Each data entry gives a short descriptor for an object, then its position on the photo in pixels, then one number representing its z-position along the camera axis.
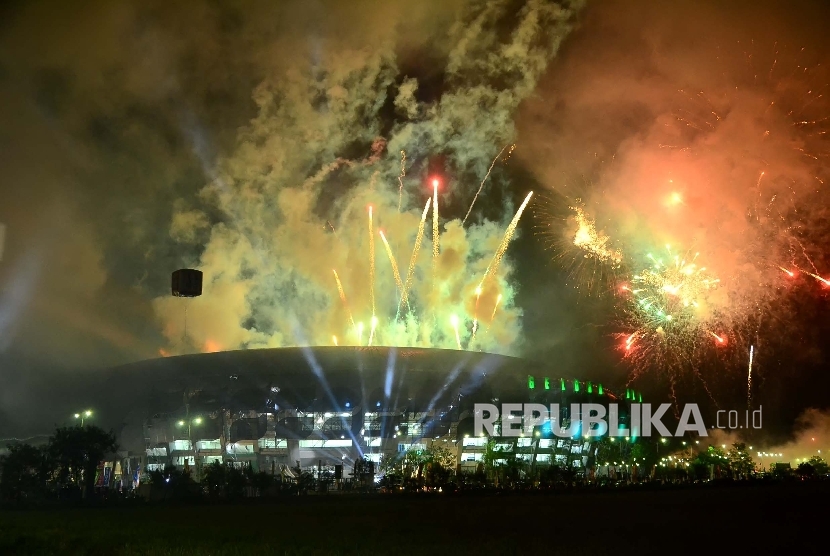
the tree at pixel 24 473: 50.34
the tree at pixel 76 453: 55.97
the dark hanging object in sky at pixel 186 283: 50.78
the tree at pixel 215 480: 47.47
